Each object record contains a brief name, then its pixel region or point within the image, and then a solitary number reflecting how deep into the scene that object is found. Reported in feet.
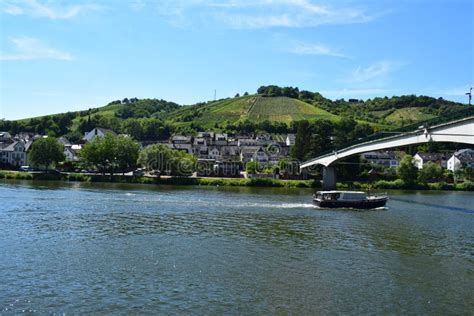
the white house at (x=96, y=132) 530.92
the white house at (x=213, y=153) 458.37
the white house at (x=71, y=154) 417.69
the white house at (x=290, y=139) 534.28
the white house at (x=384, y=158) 458.50
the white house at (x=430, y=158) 446.19
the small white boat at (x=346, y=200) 186.60
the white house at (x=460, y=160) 404.12
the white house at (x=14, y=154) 388.57
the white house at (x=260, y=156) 426.39
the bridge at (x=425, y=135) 143.74
